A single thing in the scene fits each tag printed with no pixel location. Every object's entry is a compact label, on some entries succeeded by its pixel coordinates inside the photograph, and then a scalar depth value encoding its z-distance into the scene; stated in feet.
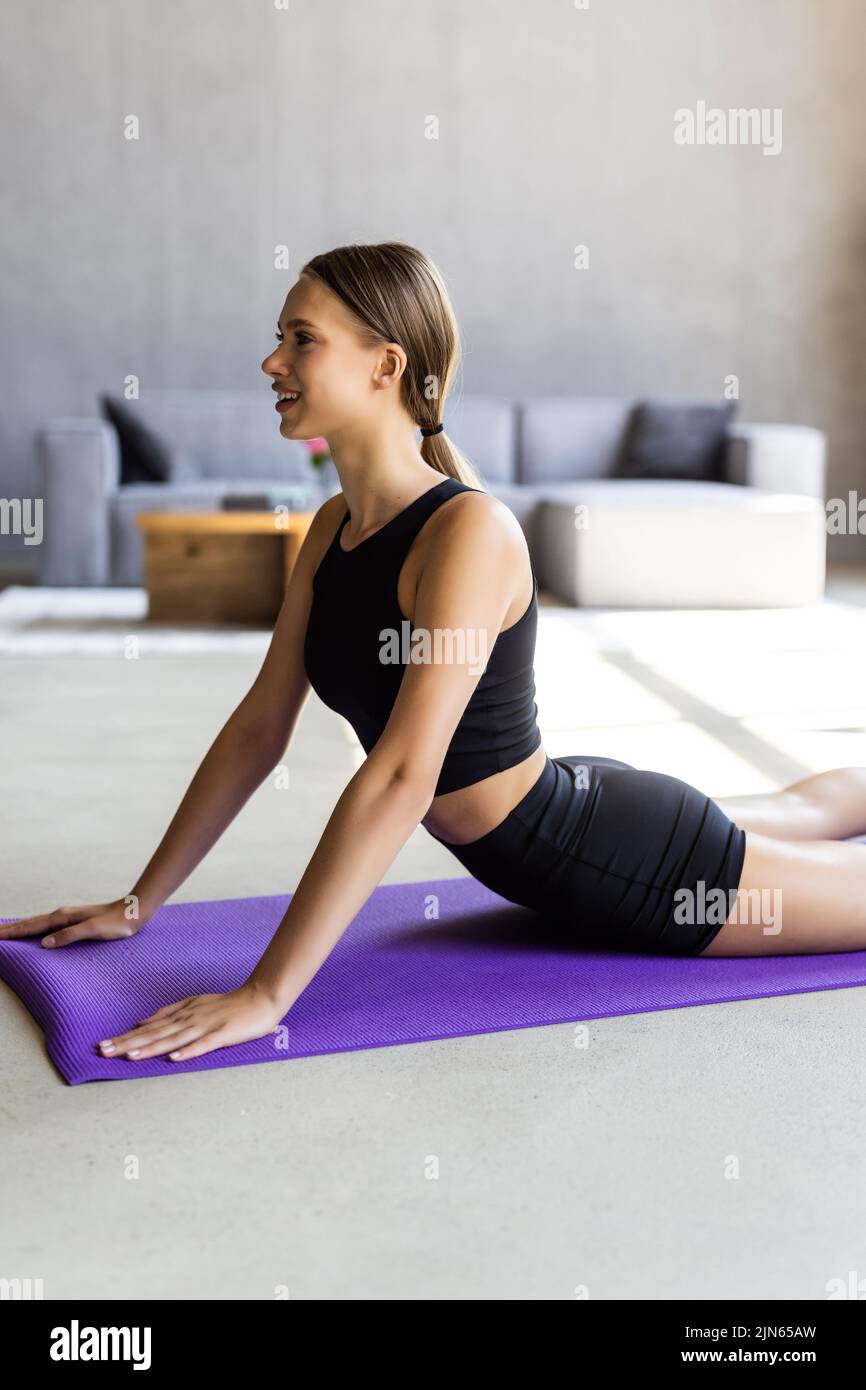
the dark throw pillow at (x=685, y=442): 21.71
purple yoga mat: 5.73
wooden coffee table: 17.63
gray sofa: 18.97
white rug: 15.70
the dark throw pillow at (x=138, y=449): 20.84
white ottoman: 18.93
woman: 5.49
